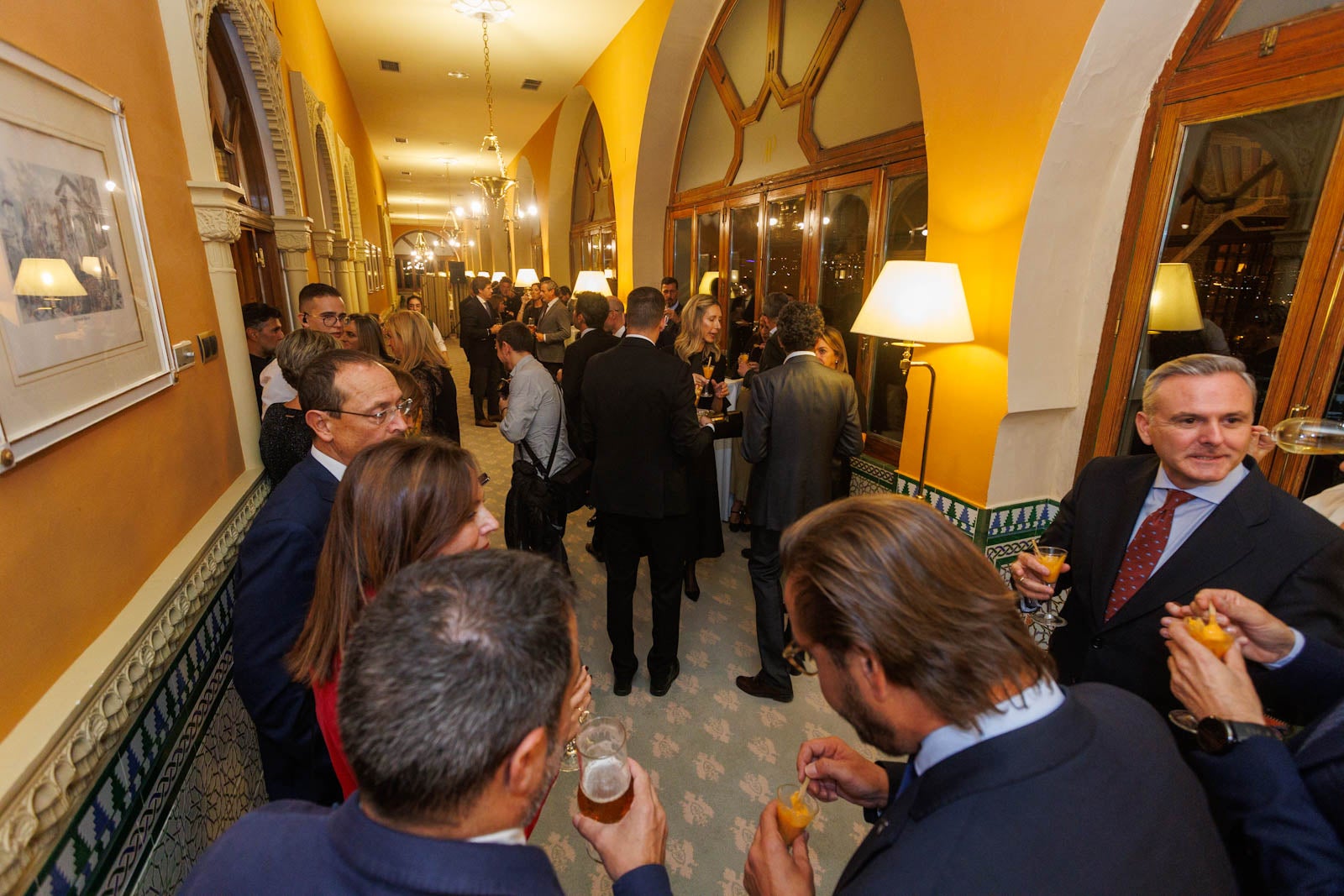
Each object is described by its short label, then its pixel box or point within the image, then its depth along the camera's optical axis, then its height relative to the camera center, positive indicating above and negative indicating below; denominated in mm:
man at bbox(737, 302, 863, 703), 2738 -720
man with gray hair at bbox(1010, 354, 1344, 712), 1386 -604
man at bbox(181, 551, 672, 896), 640 -501
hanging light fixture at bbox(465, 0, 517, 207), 5312 +2352
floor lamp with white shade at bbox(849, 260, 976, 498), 2504 -78
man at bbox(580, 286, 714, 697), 2621 -694
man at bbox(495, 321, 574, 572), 3168 -762
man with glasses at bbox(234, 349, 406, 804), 1404 -769
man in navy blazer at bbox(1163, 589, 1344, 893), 885 -749
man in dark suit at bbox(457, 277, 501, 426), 7347 -843
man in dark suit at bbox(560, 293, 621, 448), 3963 -409
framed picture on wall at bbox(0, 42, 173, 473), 1155 +29
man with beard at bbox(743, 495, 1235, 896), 740 -608
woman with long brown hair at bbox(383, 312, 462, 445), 3410 -442
